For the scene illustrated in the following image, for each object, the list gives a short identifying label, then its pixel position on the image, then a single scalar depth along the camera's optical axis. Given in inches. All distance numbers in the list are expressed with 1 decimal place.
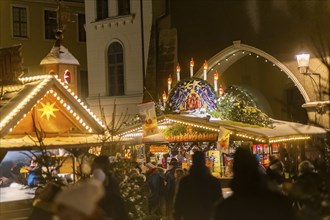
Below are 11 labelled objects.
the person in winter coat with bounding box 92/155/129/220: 315.6
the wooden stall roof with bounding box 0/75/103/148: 509.0
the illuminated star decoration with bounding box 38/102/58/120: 538.6
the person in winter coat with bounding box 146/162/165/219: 570.3
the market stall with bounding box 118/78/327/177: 645.9
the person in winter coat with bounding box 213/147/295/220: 223.9
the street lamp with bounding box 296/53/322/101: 785.6
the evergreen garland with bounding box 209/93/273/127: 694.5
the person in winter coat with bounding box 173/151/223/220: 339.0
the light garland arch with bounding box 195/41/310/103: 841.5
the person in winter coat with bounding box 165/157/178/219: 553.0
